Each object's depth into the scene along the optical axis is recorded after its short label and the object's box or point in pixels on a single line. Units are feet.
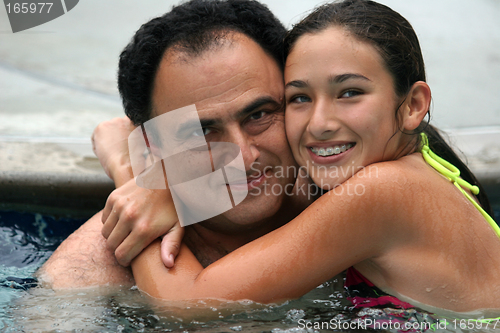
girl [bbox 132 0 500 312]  7.05
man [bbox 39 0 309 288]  7.29
